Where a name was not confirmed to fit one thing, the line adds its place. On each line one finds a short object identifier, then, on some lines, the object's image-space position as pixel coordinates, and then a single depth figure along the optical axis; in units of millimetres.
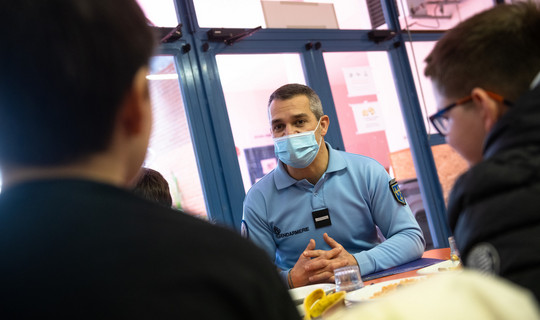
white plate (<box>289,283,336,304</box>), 1626
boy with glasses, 707
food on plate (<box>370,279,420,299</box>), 1332
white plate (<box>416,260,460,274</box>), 1597
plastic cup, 1628
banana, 1326
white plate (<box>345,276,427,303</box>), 1387
